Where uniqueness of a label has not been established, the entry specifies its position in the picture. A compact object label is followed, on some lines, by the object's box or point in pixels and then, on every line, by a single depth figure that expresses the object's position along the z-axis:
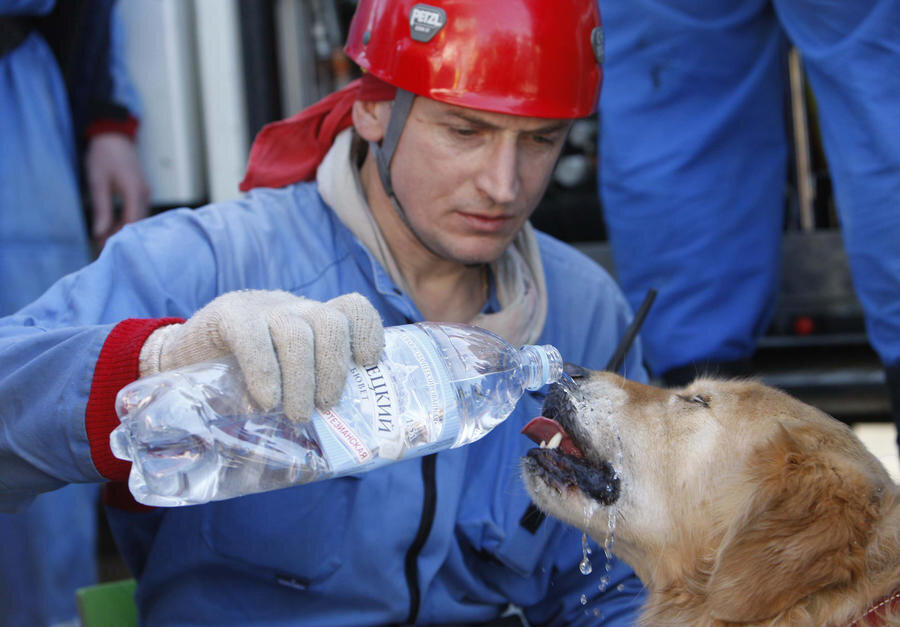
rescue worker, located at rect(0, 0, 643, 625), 2.25
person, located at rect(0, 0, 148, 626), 3.44
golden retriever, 1.82
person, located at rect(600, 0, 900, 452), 3.10
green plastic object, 2.29
